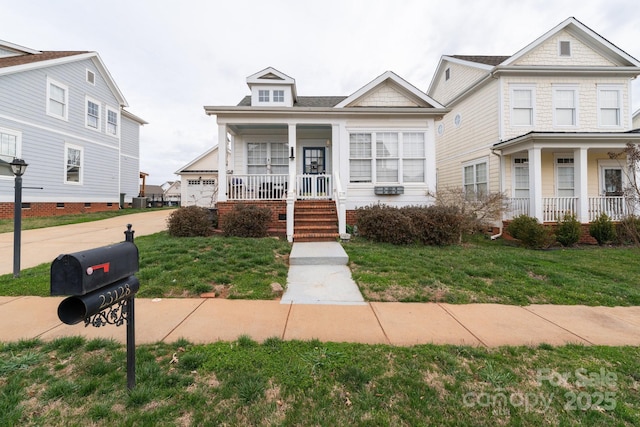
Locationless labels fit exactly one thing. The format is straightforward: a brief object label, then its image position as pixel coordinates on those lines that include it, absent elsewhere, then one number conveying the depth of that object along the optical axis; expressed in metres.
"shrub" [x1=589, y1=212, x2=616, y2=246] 8.77
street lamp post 4.56
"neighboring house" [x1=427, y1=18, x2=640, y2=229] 10.81
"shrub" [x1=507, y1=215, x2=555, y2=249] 8.20
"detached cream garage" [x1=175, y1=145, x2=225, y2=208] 21.64
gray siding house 11.38
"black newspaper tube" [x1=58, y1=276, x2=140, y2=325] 1.53
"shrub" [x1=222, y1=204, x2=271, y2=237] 7.85
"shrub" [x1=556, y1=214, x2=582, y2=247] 8.56
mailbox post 1.48
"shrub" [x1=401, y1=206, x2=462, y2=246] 7.50
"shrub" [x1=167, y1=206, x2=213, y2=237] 7.73
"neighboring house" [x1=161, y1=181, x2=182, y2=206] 27.10
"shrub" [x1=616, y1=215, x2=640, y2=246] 8.20
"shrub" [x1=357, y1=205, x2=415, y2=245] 7.45
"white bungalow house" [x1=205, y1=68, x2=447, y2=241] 9.21
